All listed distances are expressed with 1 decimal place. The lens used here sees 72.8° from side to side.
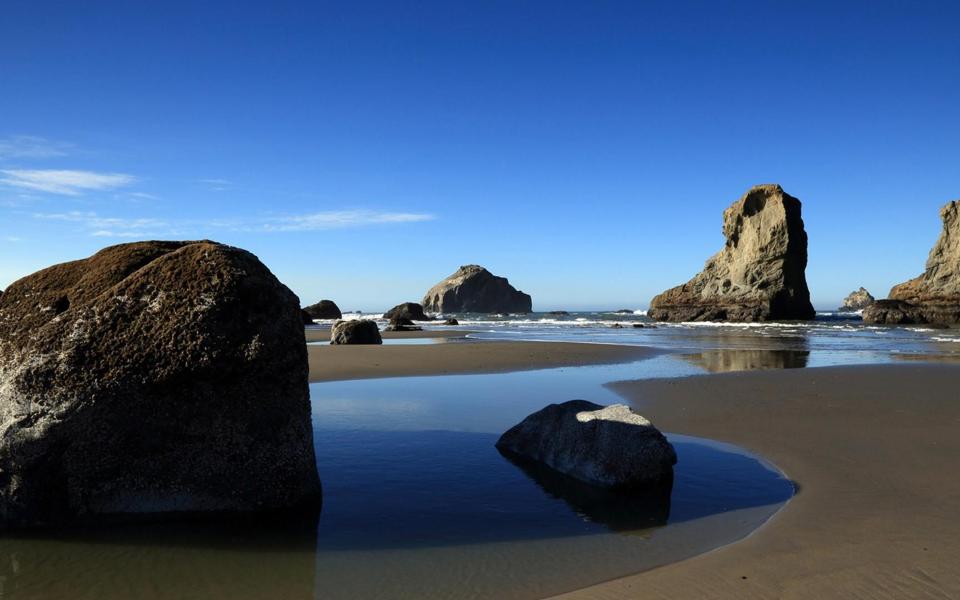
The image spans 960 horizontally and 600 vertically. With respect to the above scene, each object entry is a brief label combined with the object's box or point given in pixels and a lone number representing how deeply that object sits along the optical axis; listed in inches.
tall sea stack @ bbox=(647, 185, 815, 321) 2760.8
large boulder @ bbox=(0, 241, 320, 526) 213.3
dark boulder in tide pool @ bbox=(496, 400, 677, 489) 263.7
